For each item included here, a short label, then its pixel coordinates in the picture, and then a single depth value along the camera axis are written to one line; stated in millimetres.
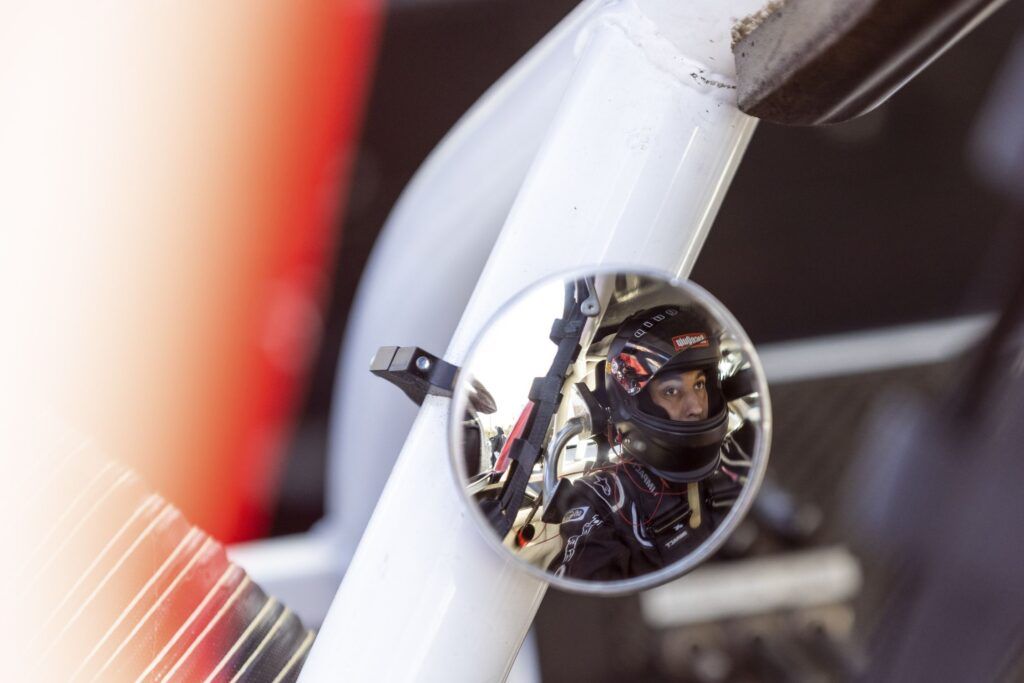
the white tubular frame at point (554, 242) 948
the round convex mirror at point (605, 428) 937
